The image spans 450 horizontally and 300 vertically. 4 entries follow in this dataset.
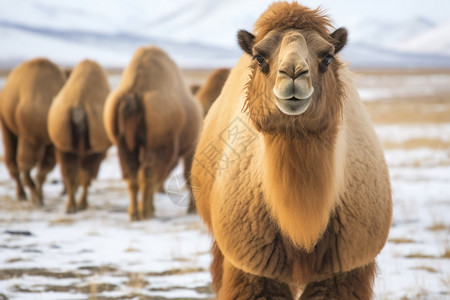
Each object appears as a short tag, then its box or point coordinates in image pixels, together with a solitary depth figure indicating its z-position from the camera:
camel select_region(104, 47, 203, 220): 15.30
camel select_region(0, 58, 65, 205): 17.75
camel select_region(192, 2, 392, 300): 5.55
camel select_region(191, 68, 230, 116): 18.31
